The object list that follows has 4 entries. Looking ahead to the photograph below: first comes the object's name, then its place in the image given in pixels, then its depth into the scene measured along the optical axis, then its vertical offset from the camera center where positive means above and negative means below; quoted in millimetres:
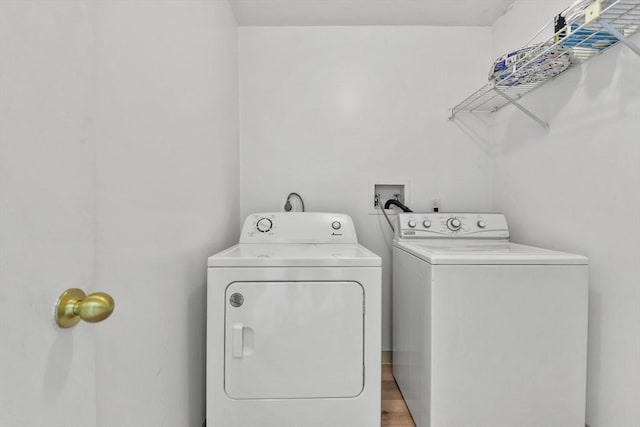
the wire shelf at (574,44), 907 +627
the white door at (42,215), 349 -9
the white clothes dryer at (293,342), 1111 -489
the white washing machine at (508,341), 1111 -479
